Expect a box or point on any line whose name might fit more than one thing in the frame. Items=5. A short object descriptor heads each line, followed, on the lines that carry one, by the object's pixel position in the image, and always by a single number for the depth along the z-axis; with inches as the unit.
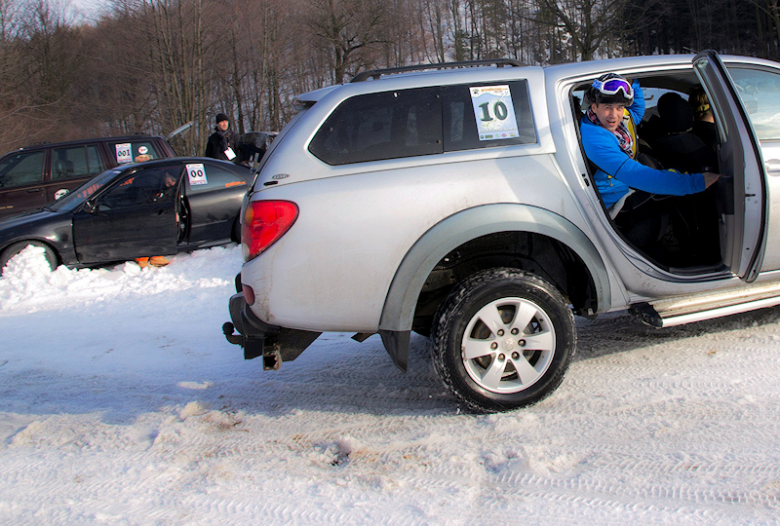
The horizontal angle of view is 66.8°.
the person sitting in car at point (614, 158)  133.2
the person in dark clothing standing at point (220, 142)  444.5
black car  297.9
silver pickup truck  119.8
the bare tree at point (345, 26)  1135.0
